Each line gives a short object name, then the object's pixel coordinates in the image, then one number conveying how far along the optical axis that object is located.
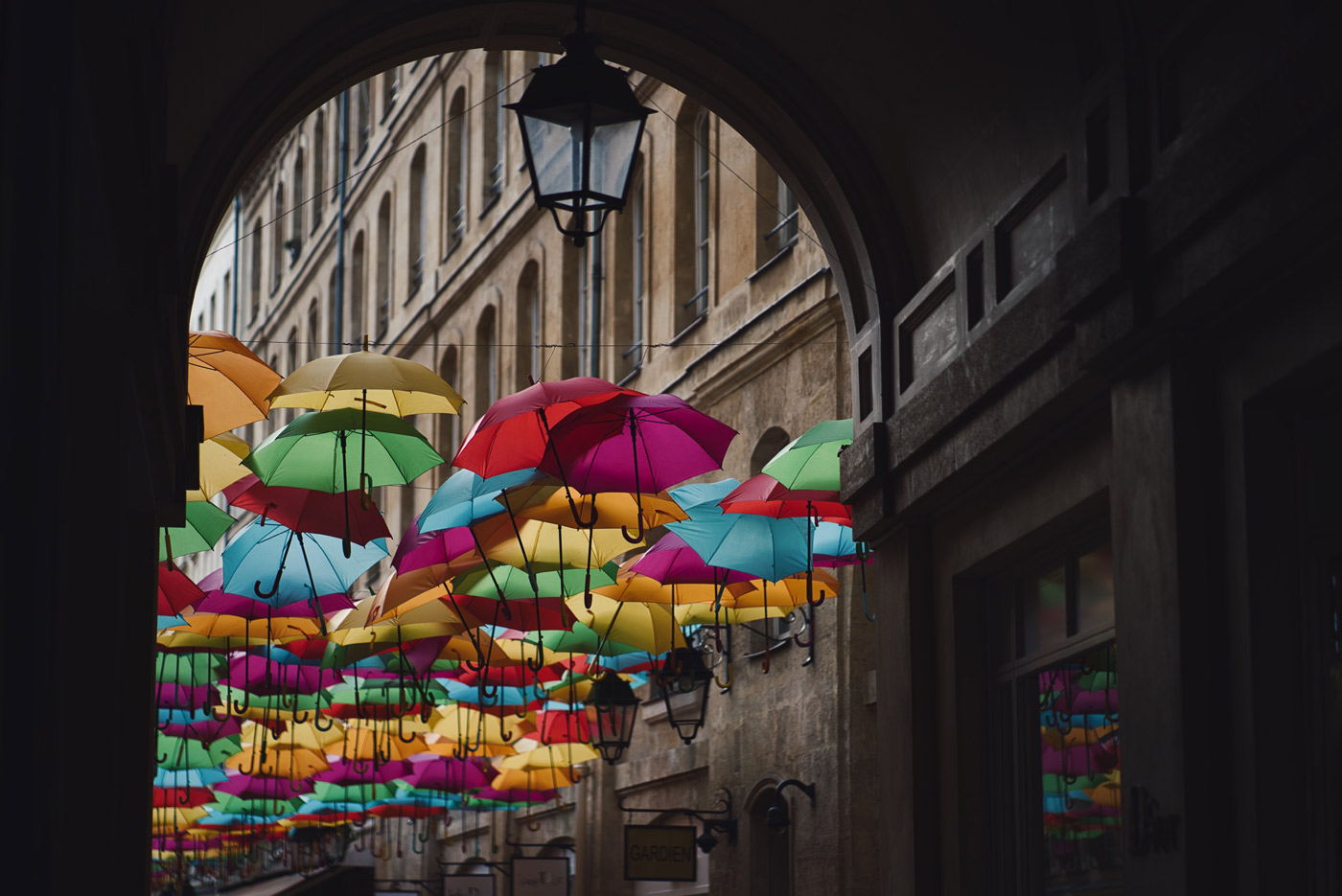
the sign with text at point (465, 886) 25.33
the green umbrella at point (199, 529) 11.88
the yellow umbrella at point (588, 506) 11.58
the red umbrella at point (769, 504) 11.23
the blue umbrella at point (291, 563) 13.16
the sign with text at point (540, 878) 22.12
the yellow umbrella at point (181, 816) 31.97
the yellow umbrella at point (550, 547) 12.57
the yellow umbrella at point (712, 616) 14.85
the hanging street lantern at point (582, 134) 6.96
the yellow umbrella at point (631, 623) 14.84
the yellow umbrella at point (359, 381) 10.47
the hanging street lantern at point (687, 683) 15.95
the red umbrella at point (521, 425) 10.46
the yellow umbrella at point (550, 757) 22.52
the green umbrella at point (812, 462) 10.82
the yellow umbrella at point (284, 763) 24.67
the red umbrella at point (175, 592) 12.45
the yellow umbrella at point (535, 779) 23.16
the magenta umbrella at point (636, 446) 10.50
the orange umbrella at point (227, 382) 10.55
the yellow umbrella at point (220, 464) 11.77
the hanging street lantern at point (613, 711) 17.08
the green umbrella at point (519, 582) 13.52
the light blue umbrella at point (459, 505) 11.81
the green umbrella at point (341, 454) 11.15
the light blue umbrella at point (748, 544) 11.91
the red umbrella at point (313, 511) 11.63
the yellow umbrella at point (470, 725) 21.98
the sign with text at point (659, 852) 17.83
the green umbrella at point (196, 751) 23.91
